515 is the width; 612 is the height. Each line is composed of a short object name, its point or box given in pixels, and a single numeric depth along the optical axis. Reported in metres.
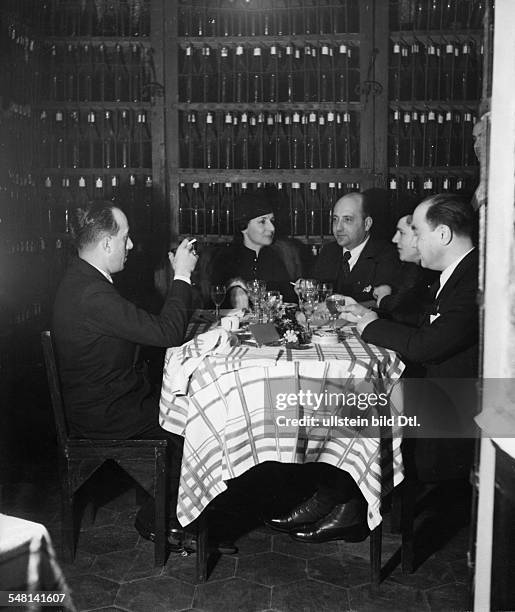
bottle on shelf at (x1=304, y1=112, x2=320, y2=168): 5.32
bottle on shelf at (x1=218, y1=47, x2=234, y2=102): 5.28
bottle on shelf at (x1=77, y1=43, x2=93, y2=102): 5.28
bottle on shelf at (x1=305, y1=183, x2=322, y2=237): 5.35
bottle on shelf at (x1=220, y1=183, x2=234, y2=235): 5.34
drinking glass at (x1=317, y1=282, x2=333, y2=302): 3.33
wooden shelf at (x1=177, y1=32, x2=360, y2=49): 5.12
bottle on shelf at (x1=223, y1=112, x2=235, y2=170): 5.34
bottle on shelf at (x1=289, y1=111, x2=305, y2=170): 5.32
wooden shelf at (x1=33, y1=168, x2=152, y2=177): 5.28
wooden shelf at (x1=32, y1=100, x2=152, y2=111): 5.23
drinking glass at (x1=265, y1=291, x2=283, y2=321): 3.34
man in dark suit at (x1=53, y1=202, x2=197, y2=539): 2.81
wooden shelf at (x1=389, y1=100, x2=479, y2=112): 5.17
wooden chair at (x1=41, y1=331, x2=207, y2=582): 2.77
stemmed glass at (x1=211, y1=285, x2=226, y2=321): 3.25
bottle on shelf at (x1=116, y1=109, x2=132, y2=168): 5.35
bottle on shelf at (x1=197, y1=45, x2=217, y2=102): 5.26
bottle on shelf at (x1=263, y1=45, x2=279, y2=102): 5.26
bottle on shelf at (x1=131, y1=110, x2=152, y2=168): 5.34
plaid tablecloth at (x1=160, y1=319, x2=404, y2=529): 2.55
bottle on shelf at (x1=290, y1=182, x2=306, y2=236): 5.35
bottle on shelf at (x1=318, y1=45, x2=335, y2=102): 5.21
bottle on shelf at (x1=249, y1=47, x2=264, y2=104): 5.28
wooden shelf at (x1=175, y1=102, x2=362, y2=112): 5.20
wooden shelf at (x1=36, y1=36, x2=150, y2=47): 5.16
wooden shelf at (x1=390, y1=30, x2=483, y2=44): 5.09
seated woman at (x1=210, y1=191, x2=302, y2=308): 4.74
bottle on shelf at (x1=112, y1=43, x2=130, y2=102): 5.29
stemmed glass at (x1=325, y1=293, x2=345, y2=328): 3.18
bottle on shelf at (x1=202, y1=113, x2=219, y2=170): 5.34
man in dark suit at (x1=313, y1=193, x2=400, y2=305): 4.53
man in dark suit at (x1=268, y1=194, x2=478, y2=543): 2.84
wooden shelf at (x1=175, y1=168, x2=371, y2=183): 5.22
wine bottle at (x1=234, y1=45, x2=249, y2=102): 5.27
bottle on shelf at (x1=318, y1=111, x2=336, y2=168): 5.30
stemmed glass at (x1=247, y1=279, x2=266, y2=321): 3.39
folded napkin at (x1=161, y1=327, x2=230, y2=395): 2.62
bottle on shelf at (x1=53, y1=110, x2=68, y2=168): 5.29
